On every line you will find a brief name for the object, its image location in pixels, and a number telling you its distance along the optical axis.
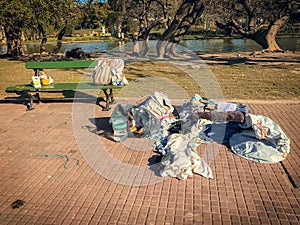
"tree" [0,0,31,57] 13.27
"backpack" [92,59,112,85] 6.38
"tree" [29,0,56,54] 14.03
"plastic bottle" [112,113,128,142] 4.74
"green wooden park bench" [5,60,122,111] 6.39
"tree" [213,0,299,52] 16.22
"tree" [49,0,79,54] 14.87
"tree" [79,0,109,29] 18.08
